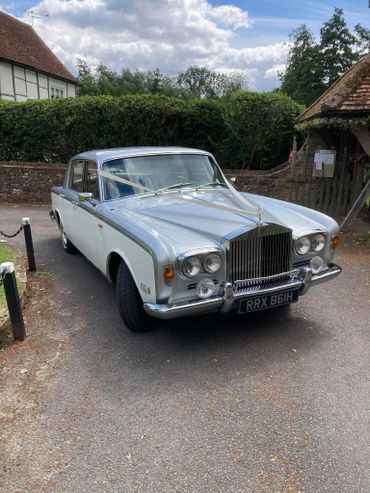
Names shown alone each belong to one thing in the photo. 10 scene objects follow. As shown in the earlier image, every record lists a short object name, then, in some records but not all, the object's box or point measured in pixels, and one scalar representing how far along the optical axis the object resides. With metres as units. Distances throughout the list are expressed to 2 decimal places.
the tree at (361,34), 43.97
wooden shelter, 8.24
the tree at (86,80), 50.62
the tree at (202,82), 62.59
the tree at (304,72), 40.79
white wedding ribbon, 4.09
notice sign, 9.08
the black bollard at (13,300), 3.76
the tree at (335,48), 41.78
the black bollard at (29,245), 5.94
